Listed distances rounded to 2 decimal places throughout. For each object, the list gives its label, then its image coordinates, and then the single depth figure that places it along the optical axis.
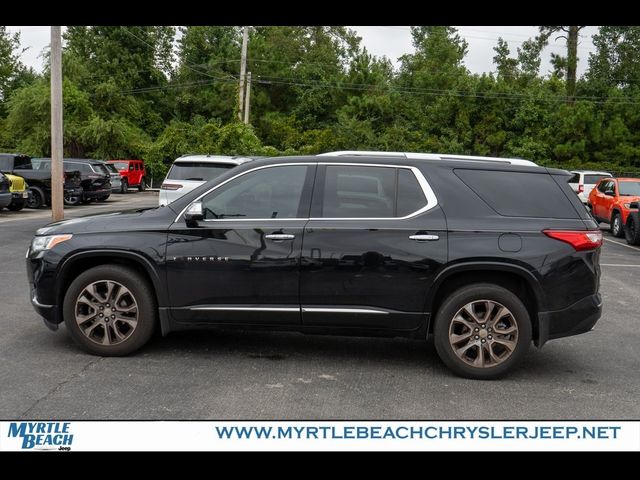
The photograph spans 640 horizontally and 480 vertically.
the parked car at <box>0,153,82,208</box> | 23.36
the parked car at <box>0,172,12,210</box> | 19.84
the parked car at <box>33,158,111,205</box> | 25.85
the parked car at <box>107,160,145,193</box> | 39.62
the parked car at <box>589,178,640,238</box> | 18.41
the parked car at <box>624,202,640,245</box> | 16.47
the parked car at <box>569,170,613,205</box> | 25.95
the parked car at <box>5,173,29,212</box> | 21.08
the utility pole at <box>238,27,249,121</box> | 35.19
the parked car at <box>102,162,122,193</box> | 36.88
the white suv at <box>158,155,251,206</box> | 13.30
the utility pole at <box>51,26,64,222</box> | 18.61
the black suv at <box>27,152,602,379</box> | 5.57
